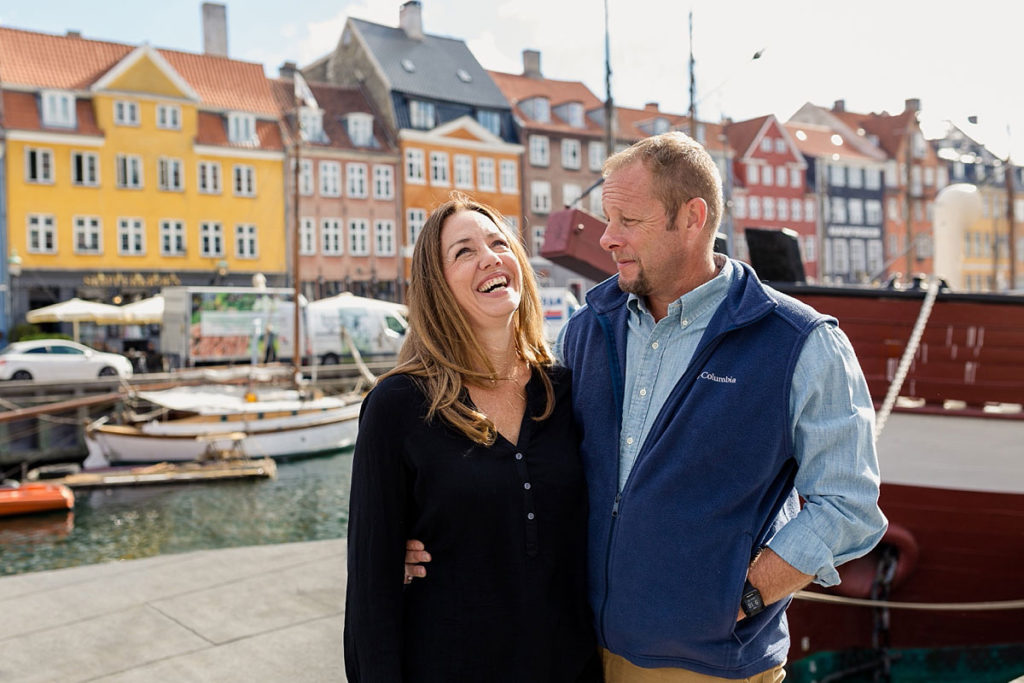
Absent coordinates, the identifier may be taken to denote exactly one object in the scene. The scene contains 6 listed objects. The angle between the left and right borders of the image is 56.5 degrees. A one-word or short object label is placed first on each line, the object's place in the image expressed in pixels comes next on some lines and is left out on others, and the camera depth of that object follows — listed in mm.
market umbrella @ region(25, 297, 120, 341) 26062
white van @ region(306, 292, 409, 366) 28016
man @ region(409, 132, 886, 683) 2057
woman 2045
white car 22016
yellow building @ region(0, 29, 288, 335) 29938
